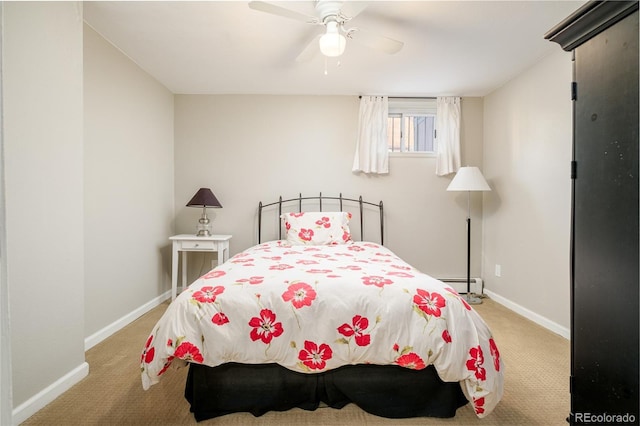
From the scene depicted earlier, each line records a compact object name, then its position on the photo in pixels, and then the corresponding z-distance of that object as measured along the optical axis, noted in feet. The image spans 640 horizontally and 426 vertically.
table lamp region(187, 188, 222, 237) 11.43
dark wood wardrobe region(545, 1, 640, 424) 3.04
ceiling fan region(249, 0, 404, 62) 6.02
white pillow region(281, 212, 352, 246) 10.80
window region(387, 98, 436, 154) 13.16
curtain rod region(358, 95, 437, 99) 12.92
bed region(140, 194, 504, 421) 5.10
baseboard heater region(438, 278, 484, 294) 12.87
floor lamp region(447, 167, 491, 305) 11.34
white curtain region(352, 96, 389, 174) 12.67
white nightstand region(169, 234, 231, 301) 11.21
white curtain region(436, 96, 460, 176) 12.78
